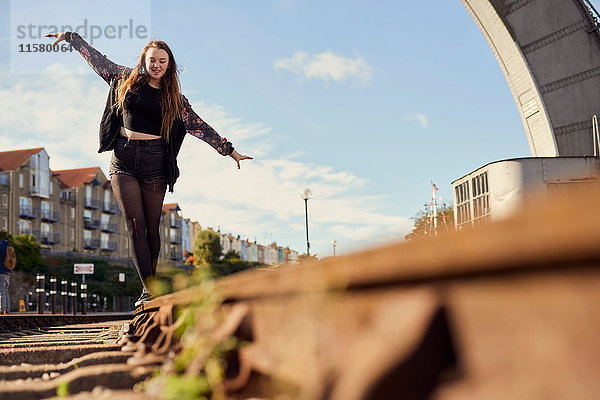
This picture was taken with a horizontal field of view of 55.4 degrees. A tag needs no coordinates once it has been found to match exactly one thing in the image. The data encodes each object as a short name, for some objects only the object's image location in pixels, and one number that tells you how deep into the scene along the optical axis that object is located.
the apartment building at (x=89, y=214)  60.78
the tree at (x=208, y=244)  64.12
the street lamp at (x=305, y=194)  29.52
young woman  3.64
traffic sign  34.04
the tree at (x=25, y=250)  43.59
